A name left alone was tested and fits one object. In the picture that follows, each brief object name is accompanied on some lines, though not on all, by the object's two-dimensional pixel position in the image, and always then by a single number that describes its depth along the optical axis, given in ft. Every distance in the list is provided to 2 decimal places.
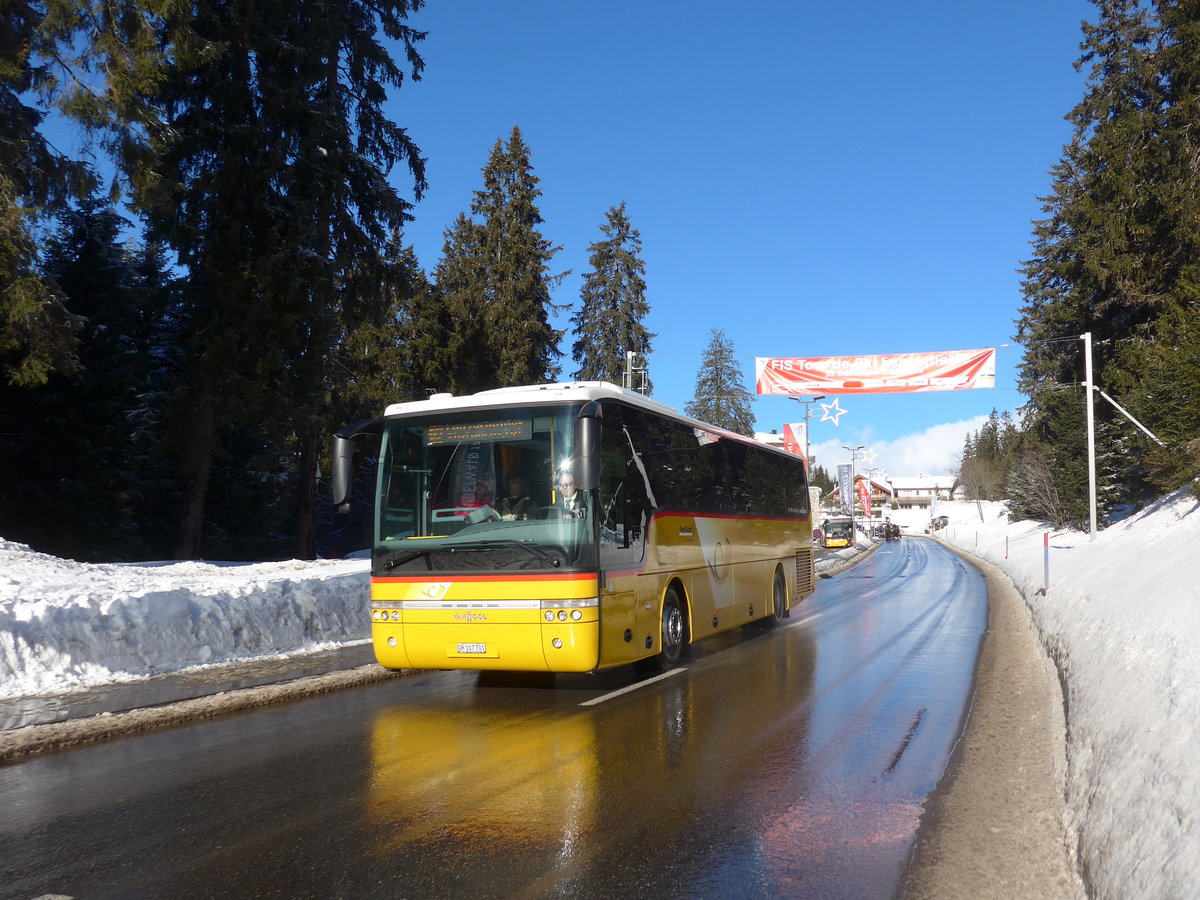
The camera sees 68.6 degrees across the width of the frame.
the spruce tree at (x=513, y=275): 146.00
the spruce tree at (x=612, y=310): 198.49
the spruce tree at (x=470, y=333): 139.85
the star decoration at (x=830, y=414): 104.73
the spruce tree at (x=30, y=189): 53.36
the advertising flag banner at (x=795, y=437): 128.47
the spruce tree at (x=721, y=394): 290.76
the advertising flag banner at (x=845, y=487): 192.95
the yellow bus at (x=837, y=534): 204.03
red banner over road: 89.25
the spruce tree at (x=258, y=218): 75.51
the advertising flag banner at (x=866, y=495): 230.27
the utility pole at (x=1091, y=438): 94.89
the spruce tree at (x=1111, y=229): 100.48
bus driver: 29.60
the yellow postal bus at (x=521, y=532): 29.09
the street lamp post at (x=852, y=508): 185.26
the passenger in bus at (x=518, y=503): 30.14
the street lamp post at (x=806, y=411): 144.56
